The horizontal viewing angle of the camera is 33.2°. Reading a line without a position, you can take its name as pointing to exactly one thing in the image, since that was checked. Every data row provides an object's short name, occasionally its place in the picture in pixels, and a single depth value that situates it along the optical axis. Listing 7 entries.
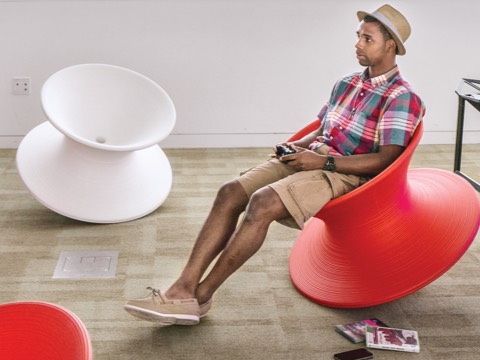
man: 2.87
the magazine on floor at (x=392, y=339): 2.76
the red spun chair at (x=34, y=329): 1.68
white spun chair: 3.86
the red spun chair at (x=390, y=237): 2.91
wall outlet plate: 5.25
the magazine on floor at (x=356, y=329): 2.83
